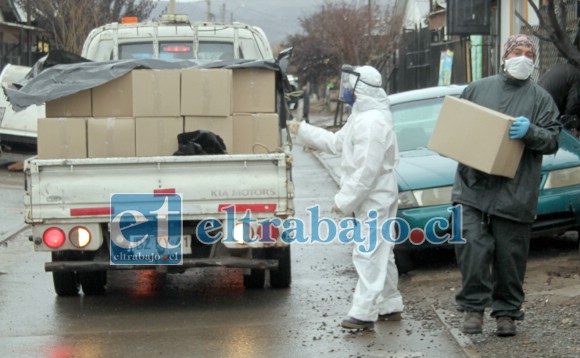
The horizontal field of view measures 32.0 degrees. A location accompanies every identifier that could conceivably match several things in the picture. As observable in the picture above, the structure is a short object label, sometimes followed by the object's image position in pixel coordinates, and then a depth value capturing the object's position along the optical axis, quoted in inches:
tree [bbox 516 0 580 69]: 314.1
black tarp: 331.9
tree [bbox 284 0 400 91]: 1400.1
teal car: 352.8
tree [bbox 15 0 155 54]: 1135.6
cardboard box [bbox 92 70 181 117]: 329.4
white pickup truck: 307.0
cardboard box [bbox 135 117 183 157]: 331.3
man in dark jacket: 262.2
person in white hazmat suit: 277.3
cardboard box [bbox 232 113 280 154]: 341.4
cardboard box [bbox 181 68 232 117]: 328.8
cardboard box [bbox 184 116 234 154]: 332.8
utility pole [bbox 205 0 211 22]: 2459.8
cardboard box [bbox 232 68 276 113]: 343.9
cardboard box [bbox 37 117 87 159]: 328.2
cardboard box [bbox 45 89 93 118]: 335.9
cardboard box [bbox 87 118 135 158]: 330.0
